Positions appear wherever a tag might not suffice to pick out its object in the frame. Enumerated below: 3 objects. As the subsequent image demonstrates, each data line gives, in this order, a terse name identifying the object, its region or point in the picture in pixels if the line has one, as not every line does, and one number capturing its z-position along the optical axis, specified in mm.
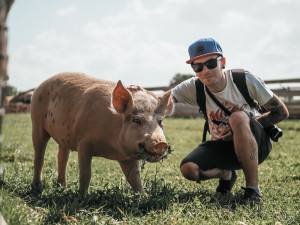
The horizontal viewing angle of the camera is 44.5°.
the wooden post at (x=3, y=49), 1701
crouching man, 3941
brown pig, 3605
